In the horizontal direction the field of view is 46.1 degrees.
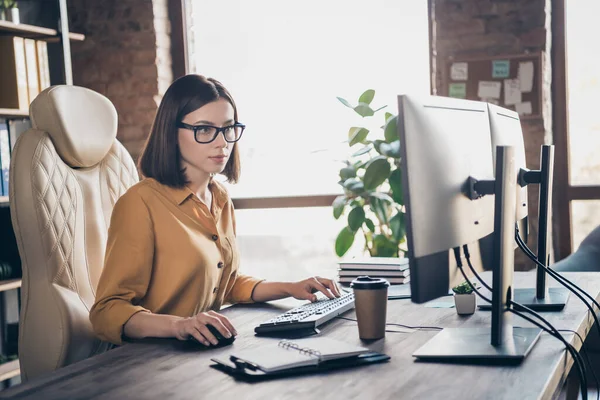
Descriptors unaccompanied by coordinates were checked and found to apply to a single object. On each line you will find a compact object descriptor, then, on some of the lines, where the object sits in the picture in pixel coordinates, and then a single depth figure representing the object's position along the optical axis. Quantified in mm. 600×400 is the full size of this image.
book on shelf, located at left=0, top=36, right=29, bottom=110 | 3260
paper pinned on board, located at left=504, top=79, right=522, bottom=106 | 3654
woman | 1631
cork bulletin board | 3641
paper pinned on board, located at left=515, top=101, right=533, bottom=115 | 3645
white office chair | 1810
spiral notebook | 1188
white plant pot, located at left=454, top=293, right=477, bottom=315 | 1645
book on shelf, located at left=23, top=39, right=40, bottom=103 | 3332
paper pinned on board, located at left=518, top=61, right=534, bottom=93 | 3641
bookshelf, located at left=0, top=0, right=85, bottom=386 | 3195
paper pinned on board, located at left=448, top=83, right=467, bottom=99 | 3738
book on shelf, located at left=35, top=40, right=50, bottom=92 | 3400
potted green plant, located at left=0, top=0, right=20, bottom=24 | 3375
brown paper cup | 1422
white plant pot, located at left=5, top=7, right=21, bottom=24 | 3367
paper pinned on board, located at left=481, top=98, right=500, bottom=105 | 3684
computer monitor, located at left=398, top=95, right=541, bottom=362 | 1130
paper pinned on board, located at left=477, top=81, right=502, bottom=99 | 3688
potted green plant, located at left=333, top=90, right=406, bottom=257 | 3342
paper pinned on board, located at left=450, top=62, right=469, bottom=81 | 3738
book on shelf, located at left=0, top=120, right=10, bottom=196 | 3221
